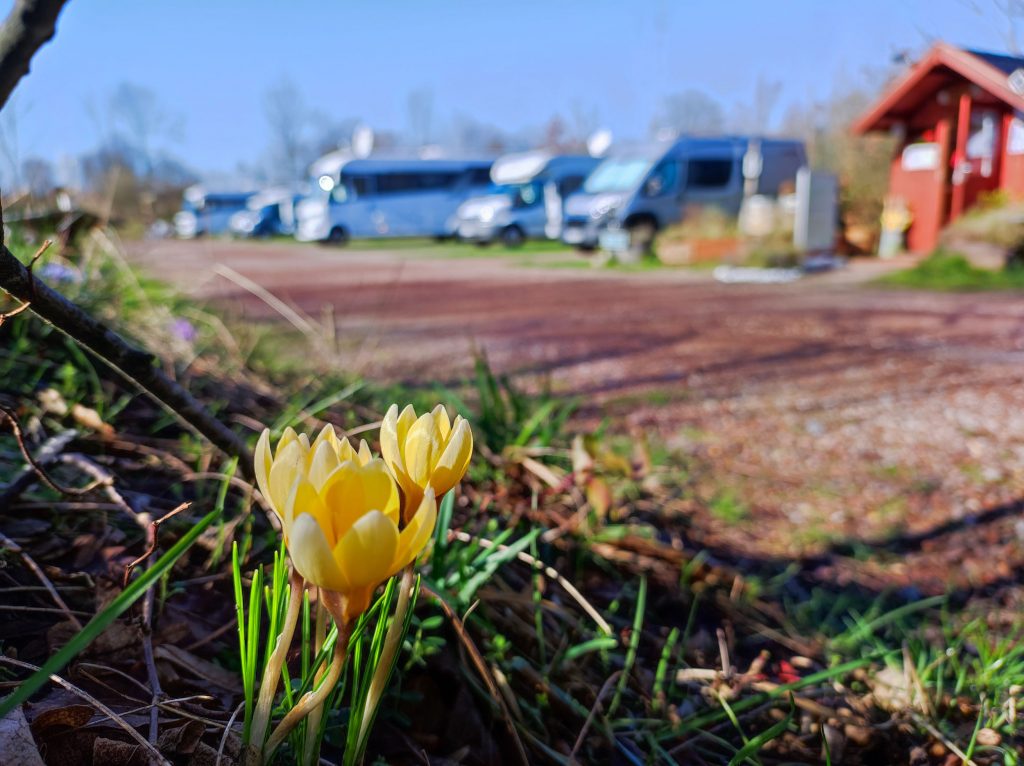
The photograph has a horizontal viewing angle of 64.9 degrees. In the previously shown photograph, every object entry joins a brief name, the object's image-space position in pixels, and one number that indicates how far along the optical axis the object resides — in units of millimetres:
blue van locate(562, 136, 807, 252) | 18641
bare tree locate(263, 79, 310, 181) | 69188
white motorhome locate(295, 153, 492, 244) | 27484
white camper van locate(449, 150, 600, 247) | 23875
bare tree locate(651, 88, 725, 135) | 63312
